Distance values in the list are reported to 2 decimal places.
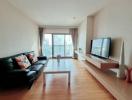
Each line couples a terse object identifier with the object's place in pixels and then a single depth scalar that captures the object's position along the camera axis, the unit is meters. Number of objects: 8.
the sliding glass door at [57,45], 5.86
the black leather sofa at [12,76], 1.99
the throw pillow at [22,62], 2.40
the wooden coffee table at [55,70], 2.37
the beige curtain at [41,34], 5.65
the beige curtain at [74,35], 5.79
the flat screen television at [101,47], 2.42
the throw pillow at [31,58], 3.17
